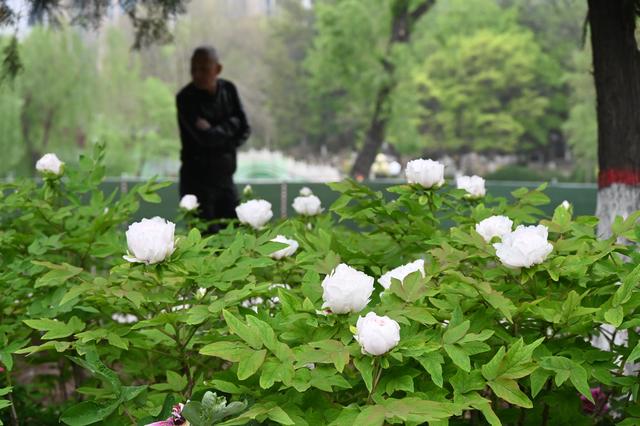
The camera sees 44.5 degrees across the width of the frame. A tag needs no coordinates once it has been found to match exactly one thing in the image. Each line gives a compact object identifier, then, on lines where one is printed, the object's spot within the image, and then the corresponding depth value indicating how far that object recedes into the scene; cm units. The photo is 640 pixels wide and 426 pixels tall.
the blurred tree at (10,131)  4272
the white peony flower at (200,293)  247
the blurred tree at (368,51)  3544
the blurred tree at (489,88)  5088
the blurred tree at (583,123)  4644
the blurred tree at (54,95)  4428
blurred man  684
